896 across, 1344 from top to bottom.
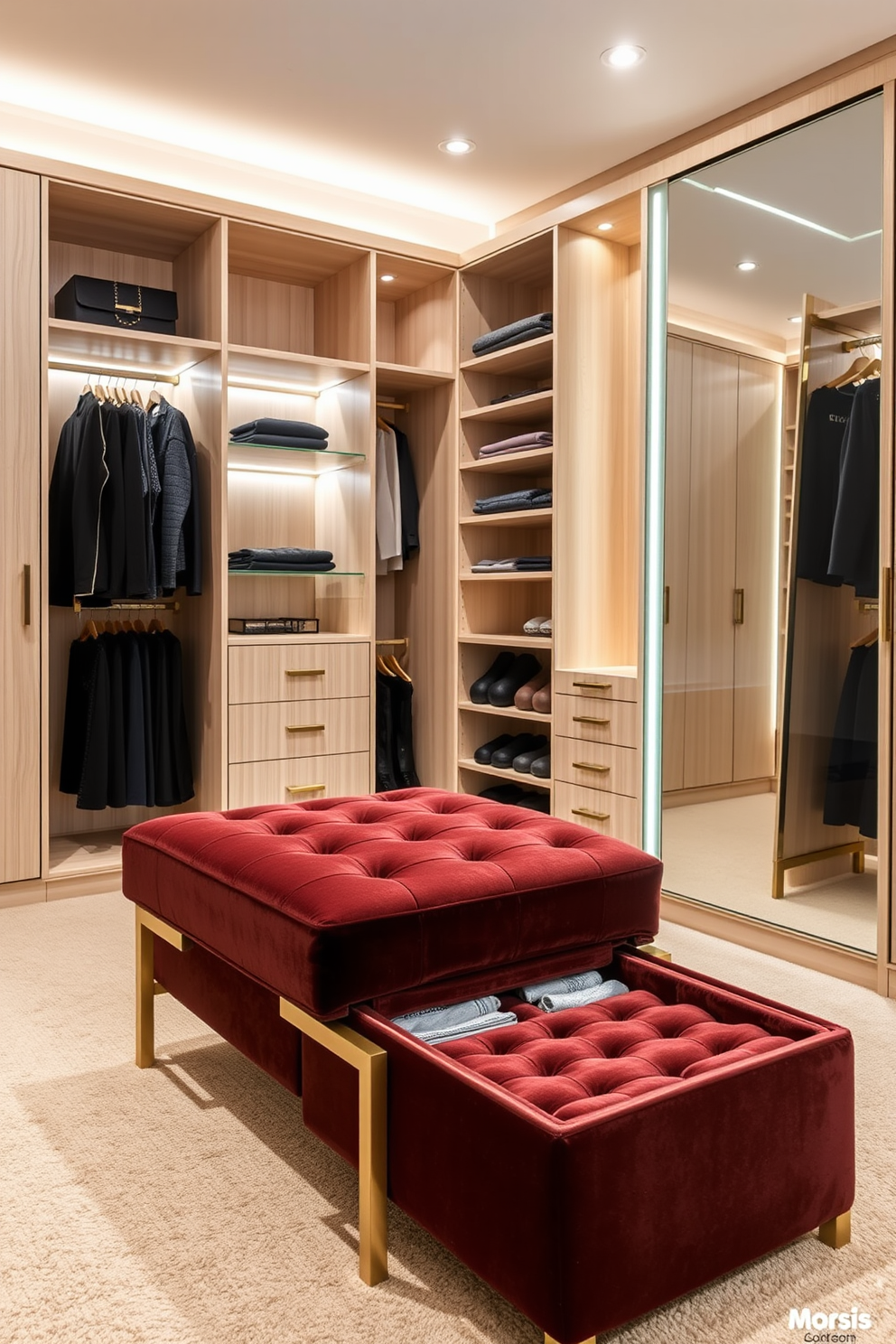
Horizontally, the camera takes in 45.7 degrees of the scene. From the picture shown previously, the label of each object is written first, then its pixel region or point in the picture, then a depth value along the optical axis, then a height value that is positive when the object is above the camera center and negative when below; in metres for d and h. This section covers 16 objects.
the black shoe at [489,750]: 4.50 -0.54
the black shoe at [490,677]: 4.54 -0.24
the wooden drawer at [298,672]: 4.02 -0.20
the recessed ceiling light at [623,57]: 3.19 +1.72
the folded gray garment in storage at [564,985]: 1.99 -0.69
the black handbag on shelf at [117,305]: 3.79 +1.15
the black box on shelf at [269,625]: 4.23 -0.01
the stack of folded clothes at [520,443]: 4.13 +0.72
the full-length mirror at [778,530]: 3.01 +0.28
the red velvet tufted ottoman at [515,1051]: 1.38 -0.67
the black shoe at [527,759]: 4.25 -0.55
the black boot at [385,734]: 4.66 -0.49
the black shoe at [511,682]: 4.41 -0.25
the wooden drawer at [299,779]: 4.06 -0.62
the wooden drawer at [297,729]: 4.04 -0.42
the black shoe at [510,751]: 4.39 -0.53
